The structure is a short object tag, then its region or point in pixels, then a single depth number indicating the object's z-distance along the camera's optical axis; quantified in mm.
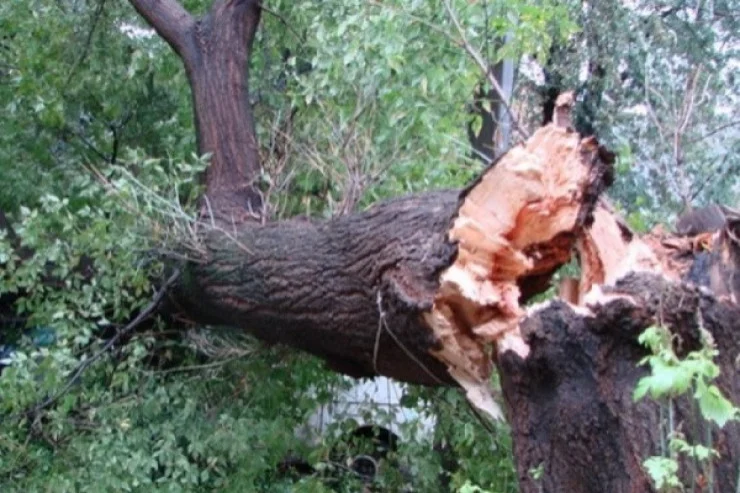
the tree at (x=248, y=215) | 4492
